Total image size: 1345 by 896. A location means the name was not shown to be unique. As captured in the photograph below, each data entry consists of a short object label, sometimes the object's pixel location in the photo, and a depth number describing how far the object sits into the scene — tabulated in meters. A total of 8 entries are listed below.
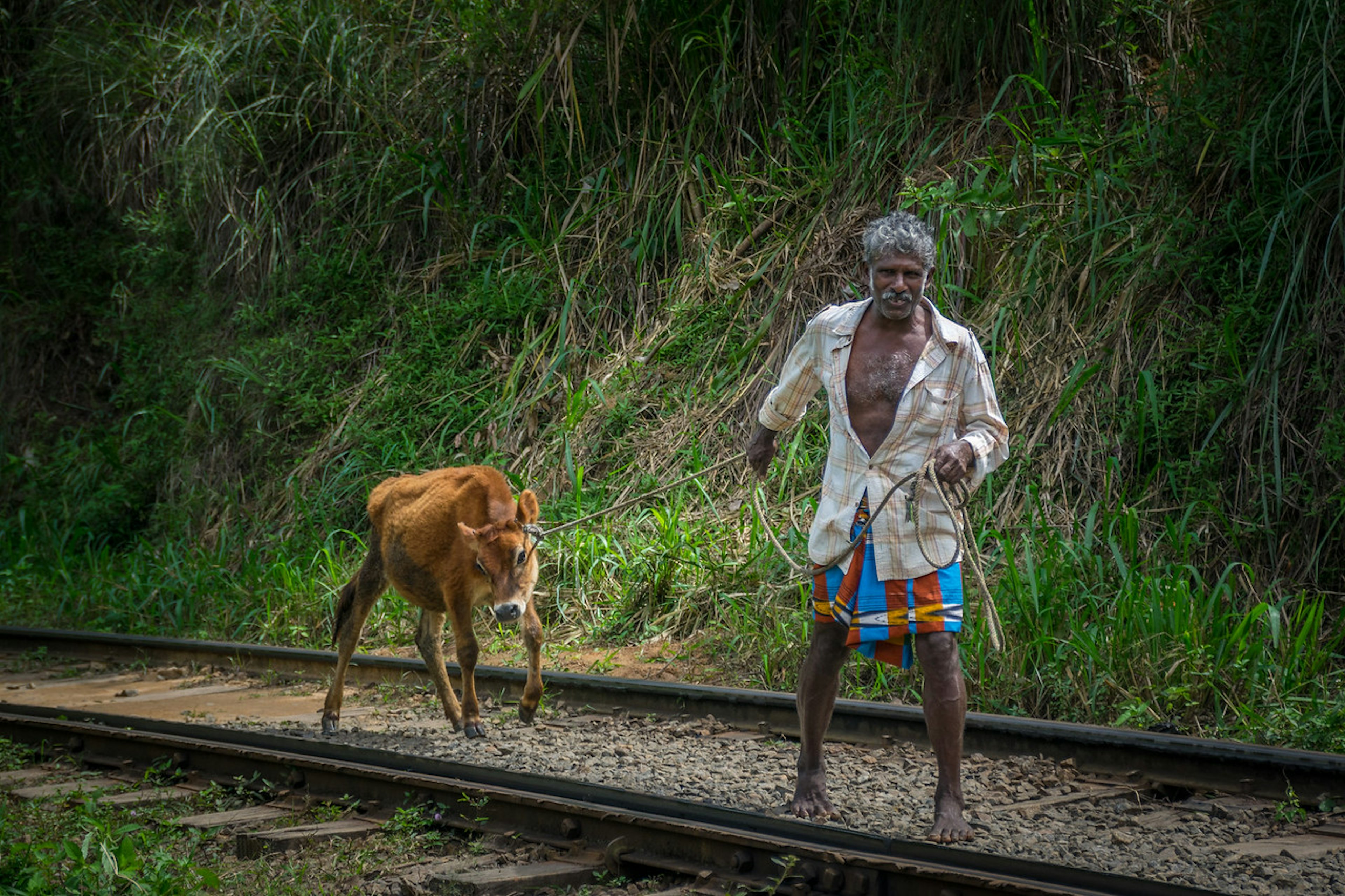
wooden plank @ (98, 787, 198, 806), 11.90
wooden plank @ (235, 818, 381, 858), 10.23
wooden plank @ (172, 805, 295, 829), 11.07
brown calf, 14.05
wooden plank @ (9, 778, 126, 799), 12.16
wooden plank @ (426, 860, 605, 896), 8.93
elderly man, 9.87
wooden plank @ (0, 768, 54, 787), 12.75
